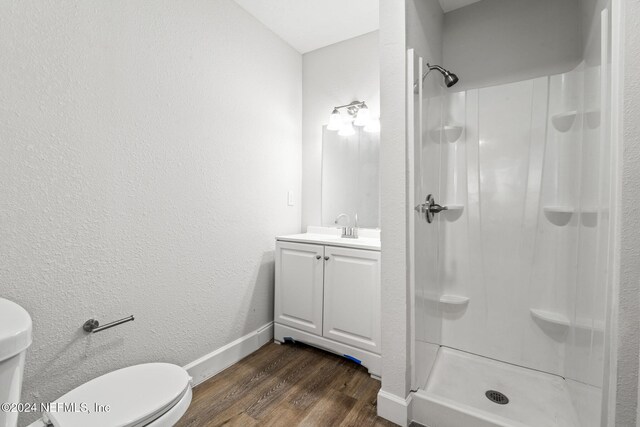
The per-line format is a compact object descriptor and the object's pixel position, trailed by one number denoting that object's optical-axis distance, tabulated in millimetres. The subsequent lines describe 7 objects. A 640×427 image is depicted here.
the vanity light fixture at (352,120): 2238
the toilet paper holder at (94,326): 1240
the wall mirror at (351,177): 2262
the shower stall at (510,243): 1275
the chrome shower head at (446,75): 1534
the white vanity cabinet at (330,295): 1825
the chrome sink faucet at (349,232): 2232
